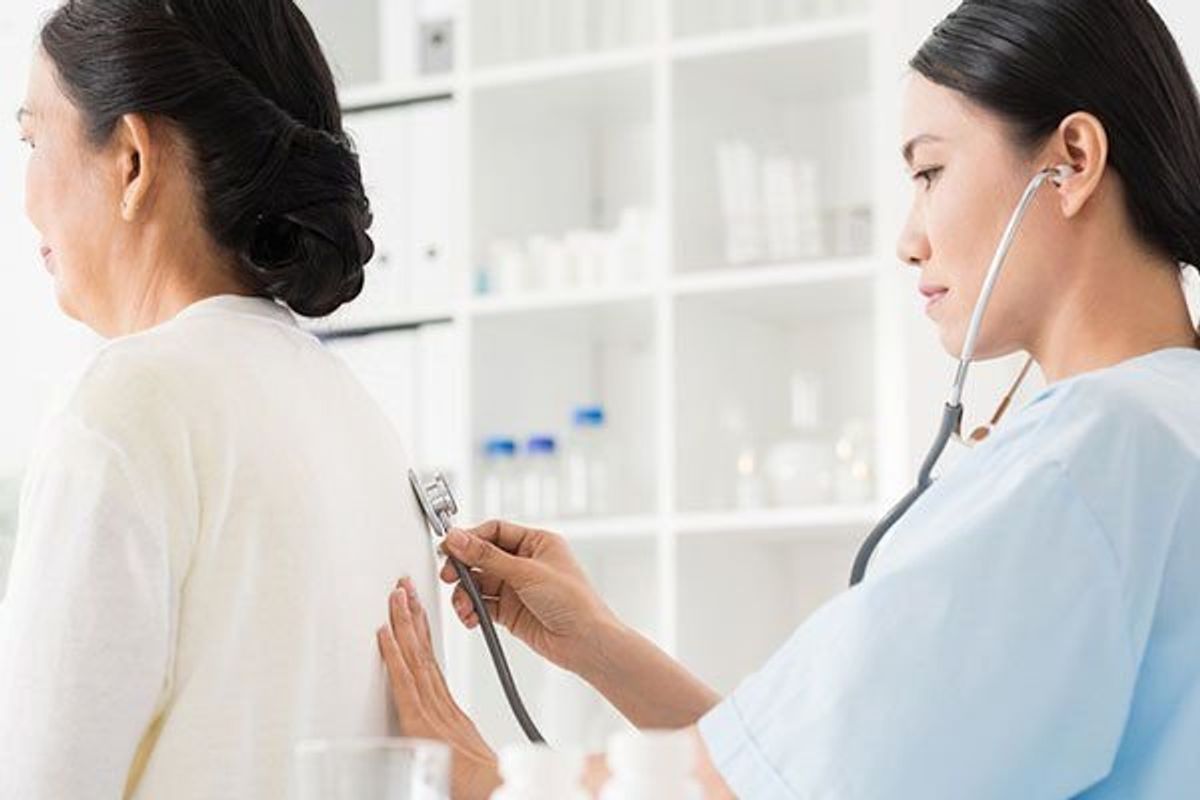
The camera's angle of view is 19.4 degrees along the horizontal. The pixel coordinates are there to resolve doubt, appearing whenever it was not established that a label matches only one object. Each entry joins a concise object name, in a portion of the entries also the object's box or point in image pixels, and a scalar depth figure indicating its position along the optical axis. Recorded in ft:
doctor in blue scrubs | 7.96
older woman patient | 8.20
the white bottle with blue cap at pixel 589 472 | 16.69
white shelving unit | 16.34
